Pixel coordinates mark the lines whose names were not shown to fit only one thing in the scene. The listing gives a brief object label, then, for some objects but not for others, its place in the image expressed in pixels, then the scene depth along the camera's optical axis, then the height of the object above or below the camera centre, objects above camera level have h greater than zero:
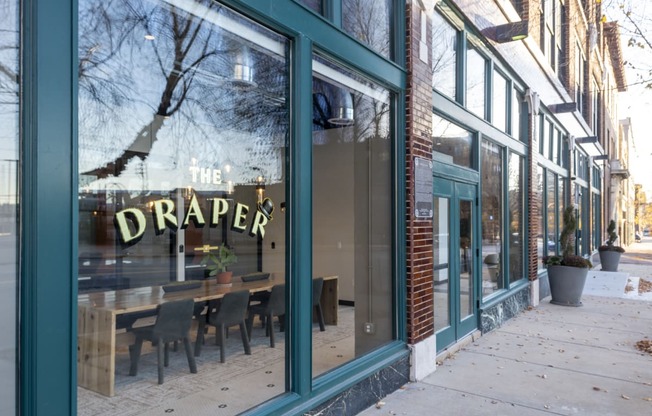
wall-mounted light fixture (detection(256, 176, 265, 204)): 5.33 +0.28
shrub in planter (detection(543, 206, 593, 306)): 10.24 -1.27
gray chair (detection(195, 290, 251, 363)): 5.30 -1.04
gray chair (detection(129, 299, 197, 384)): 4.61 -1.08
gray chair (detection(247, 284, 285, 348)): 4.22 -0.88
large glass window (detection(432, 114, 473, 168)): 6.38 +0.95
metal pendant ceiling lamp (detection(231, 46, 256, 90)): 4.40 +1.36
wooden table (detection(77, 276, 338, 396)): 3.20 -0.84
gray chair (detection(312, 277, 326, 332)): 5.16 -0.97
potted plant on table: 5.92 -0.58
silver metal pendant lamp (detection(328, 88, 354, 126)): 5.29 +1.17
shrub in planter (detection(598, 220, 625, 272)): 16.23 -1.36
